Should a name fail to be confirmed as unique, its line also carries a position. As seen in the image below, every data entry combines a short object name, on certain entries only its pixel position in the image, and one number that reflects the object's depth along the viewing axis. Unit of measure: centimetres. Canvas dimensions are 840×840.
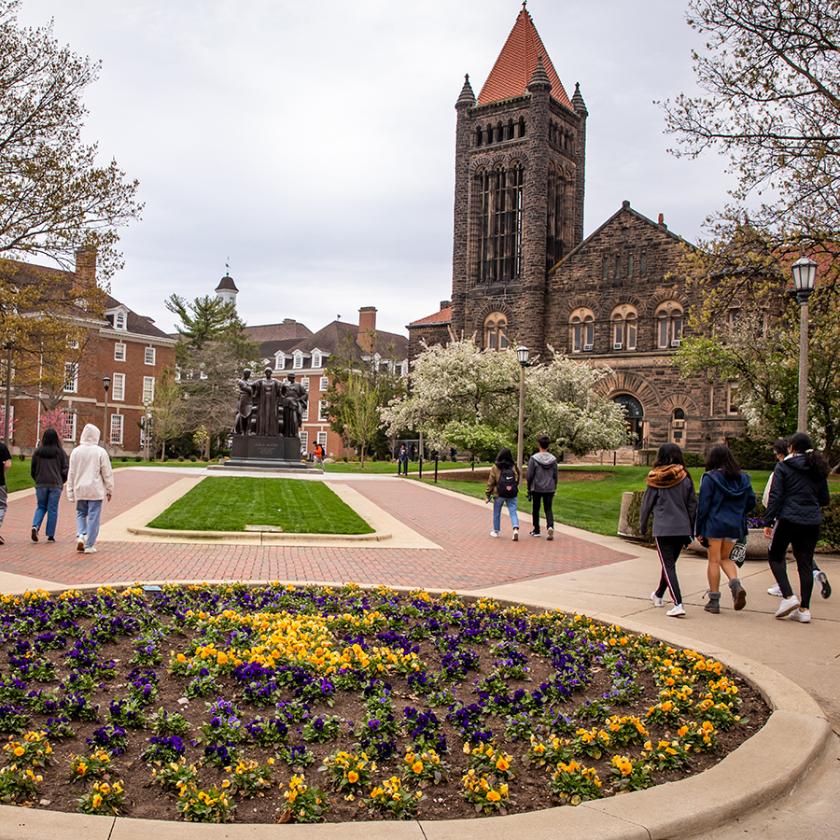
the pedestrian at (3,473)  1277
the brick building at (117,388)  6134
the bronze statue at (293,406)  3250
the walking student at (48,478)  1325
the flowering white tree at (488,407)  4241
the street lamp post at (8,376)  2634
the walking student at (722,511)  905
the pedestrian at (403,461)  3800
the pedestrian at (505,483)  1576
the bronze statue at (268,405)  3222
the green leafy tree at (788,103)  1652
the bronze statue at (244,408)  3238
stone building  5662
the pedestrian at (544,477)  1560
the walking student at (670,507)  912
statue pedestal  3234
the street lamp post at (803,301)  1398
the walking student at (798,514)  871
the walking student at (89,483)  1223
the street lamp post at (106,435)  6091
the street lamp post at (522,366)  2655
